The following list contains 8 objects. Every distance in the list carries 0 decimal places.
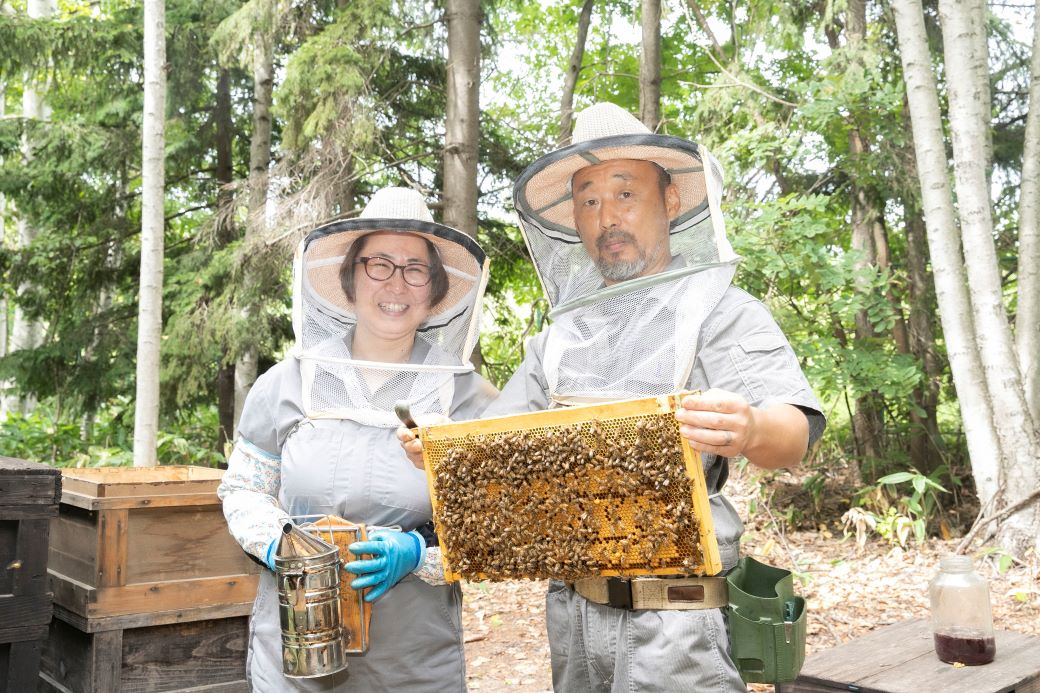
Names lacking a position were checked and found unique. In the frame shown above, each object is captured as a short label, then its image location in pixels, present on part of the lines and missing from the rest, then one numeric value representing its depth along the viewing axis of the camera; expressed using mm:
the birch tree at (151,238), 7180
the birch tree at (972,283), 6312
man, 1839
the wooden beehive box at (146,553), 3408
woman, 2242
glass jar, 3693
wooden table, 3416
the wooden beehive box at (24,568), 2855
